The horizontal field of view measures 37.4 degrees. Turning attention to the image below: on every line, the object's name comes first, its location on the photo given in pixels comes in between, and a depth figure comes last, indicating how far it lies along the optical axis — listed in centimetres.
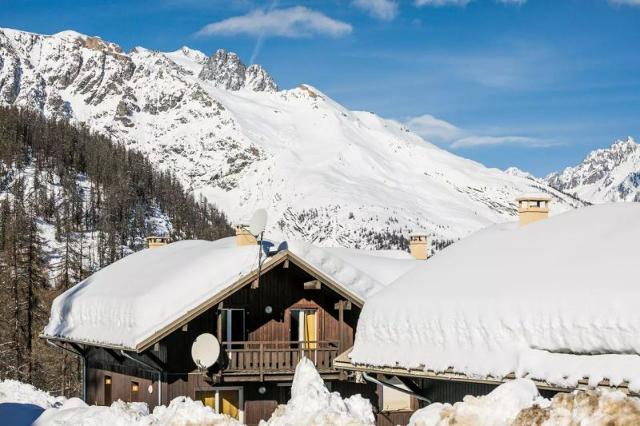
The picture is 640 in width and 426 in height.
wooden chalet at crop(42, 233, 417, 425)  2684
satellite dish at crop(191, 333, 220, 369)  2584
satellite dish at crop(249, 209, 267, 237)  2688
